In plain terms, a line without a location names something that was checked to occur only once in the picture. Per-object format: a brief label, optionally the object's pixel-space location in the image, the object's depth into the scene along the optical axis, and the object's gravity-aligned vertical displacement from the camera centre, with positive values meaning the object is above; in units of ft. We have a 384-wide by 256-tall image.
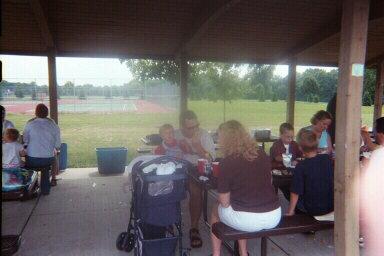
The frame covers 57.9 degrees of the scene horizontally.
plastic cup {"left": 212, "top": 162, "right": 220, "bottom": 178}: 11.51 -2.44
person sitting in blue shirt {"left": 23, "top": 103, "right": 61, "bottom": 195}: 18.11 -2.55
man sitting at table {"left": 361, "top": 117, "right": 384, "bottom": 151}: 9.76 -0.98
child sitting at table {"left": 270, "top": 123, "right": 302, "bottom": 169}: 14.25 -2.11
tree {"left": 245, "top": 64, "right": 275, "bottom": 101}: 103.42 +5.72
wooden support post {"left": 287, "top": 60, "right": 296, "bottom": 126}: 27.45 +0.32
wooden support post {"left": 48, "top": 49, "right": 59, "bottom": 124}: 22.40 +0.60
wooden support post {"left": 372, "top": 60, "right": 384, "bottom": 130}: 29.76 +0.54
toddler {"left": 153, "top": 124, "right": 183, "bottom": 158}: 13.85 -2.03
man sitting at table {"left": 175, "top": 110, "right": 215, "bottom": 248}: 13.10 -2.03
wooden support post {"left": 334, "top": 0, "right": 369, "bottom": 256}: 9.05 -0.71
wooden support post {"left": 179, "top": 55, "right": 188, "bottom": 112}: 25.13 +0.57
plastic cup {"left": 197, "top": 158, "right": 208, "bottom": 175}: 11.98 -2.44
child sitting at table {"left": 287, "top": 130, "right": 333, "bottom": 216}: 10.50 -2.56
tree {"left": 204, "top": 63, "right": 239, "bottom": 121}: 42.29 +1.61
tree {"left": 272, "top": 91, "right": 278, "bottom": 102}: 137.69 -0.27
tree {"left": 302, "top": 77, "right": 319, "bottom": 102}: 146.51 +3.92
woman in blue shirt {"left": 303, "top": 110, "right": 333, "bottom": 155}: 15.94 -1.33
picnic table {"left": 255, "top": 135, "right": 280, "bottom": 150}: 25.38 -3.17
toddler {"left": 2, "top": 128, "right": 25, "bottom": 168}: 16.94 -2.83
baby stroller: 10.00 -3.10
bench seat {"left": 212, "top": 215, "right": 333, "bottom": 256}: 9.38 -3.72
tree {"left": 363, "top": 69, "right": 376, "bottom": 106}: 98.76 +3.19
